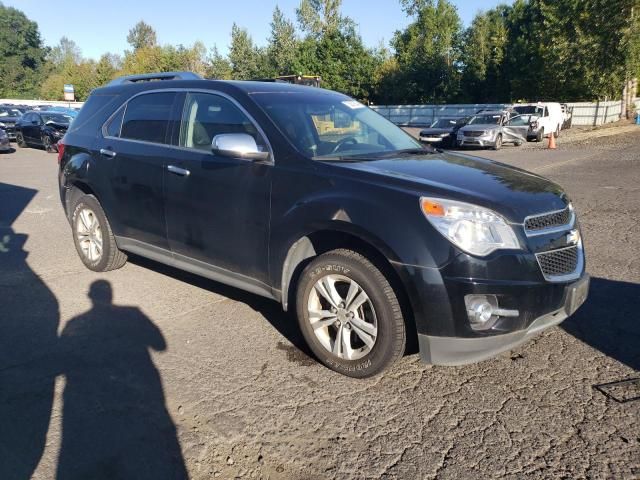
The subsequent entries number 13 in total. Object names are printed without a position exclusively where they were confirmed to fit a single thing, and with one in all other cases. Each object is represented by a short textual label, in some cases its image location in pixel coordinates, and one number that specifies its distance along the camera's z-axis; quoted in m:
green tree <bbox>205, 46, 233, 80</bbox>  65.66
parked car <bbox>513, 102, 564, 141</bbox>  24.19
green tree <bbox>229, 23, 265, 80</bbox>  65.24
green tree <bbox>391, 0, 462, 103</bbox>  52.78
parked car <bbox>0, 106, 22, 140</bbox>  23.45
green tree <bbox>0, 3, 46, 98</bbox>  91.75
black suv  2.96
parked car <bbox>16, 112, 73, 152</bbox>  19.00
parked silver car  20.39
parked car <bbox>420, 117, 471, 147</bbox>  22.16
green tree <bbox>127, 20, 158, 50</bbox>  106.62
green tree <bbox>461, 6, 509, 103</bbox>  50.34
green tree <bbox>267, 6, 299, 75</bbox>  62.99
